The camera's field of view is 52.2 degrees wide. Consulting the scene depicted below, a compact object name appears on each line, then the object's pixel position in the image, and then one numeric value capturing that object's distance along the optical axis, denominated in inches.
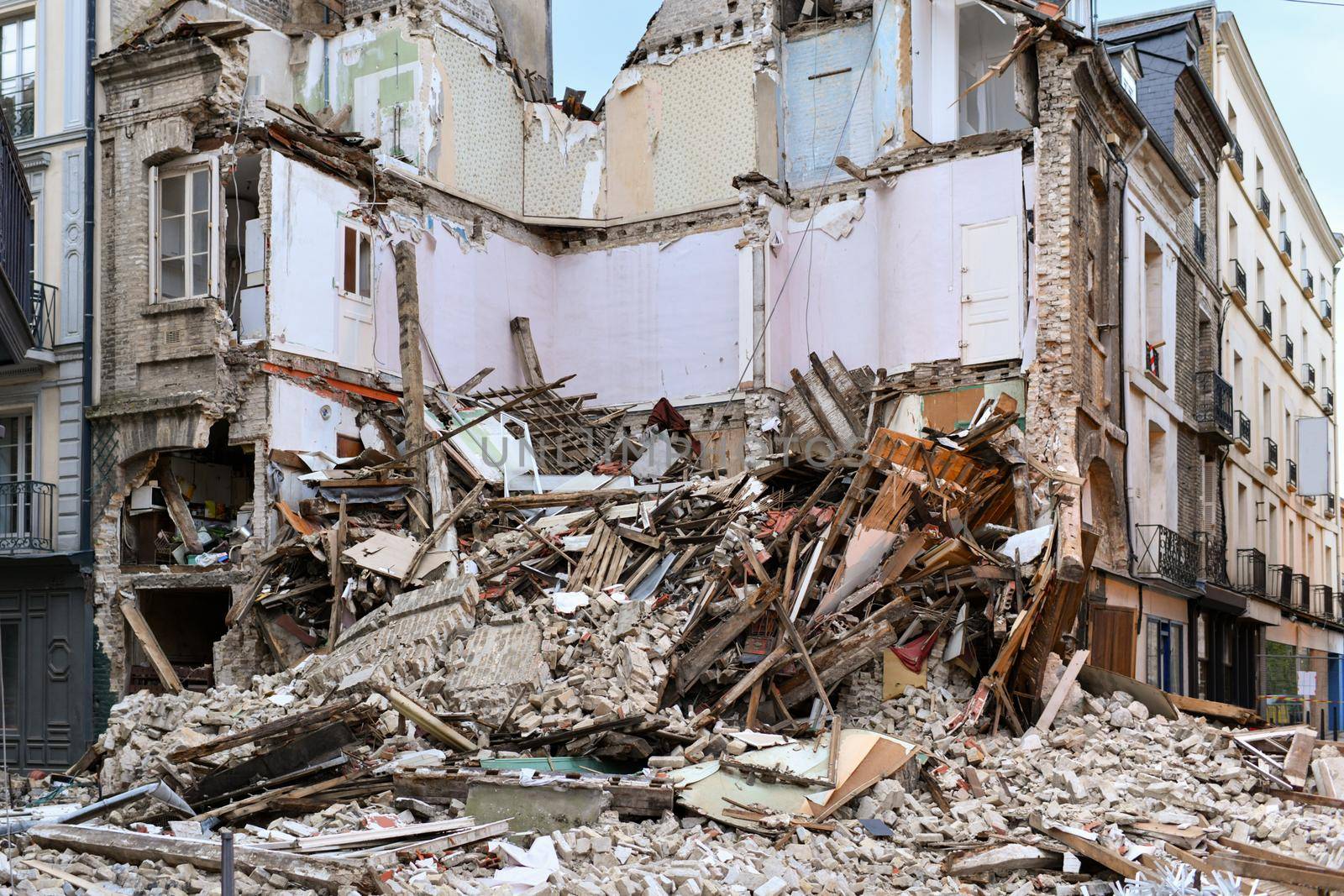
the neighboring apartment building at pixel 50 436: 653.3
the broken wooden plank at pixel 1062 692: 488.1
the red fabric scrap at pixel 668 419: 729.6
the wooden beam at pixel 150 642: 611.2
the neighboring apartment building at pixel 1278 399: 1041.5
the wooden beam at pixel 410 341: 648.4
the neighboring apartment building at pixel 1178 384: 818.2
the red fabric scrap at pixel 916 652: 481.1
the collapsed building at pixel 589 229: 643.5
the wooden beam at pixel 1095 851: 319.3
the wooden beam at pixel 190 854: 290.5
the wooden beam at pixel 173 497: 649.6
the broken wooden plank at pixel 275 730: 402.3
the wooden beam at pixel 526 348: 796.6
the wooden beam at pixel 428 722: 415.5
